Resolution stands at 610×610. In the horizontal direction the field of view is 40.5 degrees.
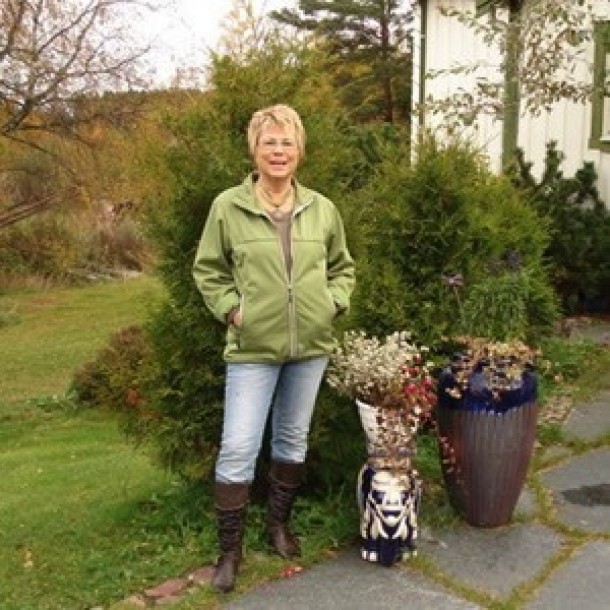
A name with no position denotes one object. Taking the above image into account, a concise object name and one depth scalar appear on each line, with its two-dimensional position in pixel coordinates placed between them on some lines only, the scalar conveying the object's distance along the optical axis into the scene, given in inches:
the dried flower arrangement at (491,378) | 132.4
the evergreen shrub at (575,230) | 311.1
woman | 115.8
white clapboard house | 314.8
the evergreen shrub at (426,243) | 187.3
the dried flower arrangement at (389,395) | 126.2
